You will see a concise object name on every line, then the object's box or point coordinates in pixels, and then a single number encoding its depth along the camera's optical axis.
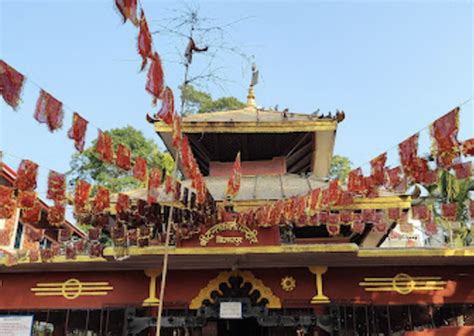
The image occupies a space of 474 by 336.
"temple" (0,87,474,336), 9.12
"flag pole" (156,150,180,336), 6.01
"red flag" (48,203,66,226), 8.73
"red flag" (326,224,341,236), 10.33
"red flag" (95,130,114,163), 6.91
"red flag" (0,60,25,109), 5.22
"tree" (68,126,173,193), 29.23
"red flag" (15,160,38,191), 7.45
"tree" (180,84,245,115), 32.91
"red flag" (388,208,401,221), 10.27
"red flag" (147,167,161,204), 8.12
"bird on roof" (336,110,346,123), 12.13
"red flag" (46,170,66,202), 8.09
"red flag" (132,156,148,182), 7.80
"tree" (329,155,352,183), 35.62
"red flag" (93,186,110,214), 8.80
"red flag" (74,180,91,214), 8.38
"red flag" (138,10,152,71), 5.18
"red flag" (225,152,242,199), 9.18
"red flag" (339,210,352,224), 10.30
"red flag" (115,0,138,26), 4.59
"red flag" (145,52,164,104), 5.68
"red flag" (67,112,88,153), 6.37
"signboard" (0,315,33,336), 9.56
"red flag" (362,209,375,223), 10.41
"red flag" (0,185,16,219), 8.41
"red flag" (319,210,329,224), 10.23
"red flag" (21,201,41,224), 8.46
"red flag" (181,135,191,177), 7.55
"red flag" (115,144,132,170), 7.34
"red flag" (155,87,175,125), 6.13
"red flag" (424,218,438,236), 10.93
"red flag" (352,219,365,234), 10.46
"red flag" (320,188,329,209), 9.19
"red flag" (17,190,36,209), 8.13
